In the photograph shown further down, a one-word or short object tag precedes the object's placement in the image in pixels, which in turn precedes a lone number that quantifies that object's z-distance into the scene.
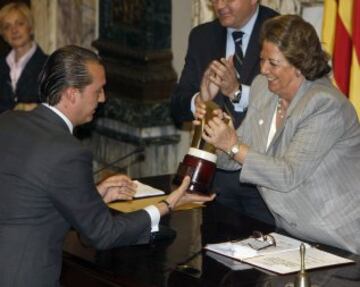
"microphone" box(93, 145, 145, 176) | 8.59
